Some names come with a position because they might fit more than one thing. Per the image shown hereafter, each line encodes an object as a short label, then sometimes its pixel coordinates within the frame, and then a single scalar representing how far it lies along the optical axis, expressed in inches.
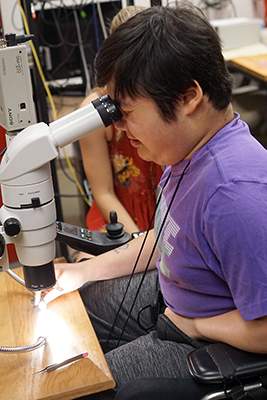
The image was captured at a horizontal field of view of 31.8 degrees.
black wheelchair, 33.3
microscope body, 31.6
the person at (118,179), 71.1
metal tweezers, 35.5
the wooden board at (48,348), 33.9
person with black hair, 32.8
